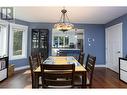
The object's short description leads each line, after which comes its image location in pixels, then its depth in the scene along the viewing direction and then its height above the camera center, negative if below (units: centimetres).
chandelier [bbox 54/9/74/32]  198 +50
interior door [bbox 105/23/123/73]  318 +7
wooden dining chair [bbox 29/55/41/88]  138 -31
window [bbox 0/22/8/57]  305 +32
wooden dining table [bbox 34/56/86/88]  126 -39
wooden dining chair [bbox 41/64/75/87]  109 -36
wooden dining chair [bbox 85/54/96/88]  140 -30
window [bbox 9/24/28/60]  335 +26
